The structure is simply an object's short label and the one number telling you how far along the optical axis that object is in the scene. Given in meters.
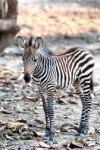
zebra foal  16.19
